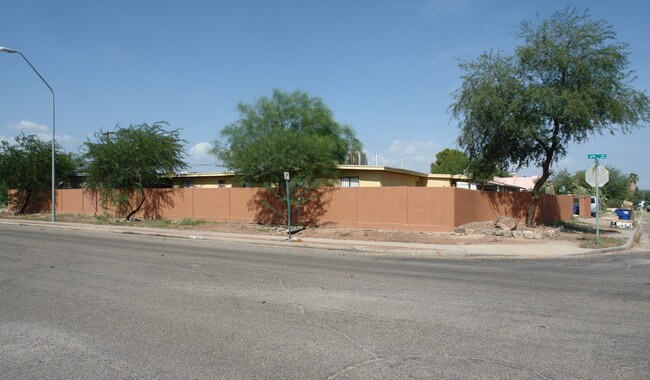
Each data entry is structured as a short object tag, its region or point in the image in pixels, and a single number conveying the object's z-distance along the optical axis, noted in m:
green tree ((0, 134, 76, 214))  40.50
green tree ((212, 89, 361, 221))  24.59
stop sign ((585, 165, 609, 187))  19.61
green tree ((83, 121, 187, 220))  32.75
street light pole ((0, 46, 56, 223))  32.67
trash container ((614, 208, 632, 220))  36.64
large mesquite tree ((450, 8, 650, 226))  21.47
